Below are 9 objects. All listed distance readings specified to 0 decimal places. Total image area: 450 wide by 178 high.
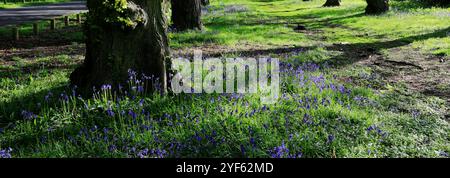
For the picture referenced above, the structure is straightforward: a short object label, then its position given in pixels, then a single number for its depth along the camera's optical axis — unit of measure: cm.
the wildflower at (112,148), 498
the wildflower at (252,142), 508
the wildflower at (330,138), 519
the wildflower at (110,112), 580
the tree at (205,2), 3656
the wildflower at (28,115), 576
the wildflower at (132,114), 579
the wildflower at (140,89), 648
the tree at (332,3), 3309
